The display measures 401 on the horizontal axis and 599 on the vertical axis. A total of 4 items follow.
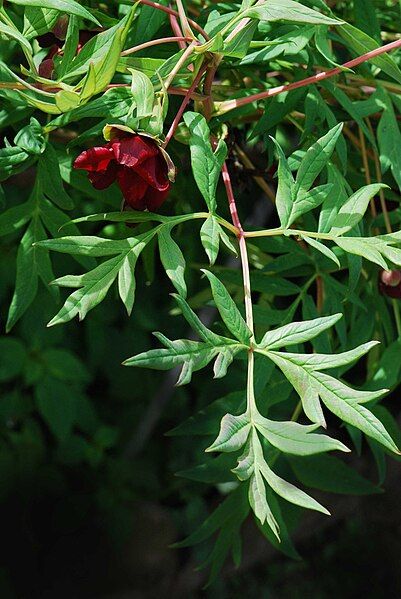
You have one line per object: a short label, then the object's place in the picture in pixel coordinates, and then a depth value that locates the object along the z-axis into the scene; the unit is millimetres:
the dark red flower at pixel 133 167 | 1132
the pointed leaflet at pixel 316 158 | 1201
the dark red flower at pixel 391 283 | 1346
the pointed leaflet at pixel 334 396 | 1142
